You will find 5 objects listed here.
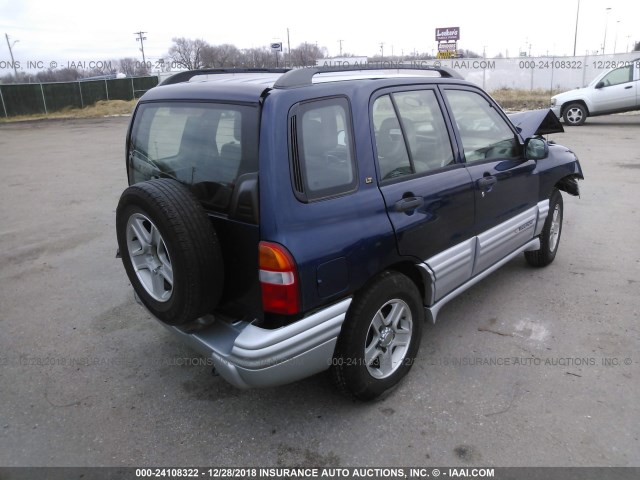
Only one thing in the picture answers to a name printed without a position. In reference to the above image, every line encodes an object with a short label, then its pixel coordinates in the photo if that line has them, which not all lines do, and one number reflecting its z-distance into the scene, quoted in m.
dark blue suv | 2.42
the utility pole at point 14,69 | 55.69
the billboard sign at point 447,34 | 72.06
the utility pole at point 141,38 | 78.50
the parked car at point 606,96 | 15.25
